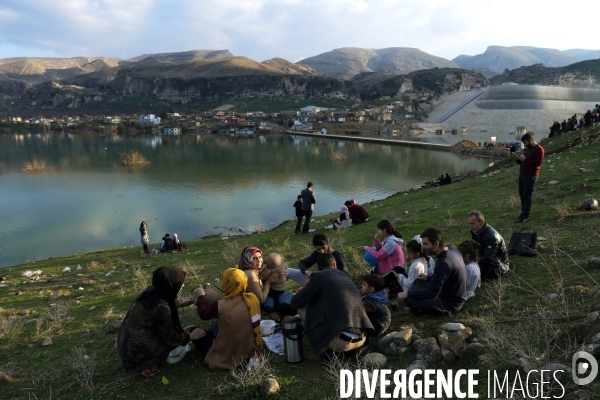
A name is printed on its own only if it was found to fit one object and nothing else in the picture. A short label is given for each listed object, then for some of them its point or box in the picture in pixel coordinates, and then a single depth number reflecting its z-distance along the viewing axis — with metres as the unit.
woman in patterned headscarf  4.70
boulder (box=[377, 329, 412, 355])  3.83
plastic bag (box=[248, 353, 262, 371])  3.80
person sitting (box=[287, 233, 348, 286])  5.71
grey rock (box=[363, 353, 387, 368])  3.63
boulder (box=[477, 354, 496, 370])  3.22
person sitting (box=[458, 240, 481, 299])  4.90
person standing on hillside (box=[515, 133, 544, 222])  8.05
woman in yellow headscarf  4.04
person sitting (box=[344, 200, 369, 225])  12.49
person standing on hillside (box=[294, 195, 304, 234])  12.45
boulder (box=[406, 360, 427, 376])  3.43
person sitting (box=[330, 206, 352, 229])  12.39
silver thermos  3.92
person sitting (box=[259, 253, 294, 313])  5.02
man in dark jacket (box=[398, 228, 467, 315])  4.47
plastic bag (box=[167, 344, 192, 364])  4.32
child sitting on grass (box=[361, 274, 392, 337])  4.20
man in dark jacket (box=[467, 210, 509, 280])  5.29
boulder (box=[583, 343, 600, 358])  2.88
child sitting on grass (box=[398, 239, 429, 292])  5.07
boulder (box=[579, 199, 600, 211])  7.74
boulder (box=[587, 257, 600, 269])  4.85
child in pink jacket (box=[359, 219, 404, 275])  5.95
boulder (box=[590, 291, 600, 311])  3.69
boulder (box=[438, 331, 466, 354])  3.53
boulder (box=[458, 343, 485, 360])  3.40
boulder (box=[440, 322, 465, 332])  3.80
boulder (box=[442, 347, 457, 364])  3.45
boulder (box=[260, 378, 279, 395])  3.41
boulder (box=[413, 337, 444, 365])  3.50
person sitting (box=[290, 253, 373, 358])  3.72
